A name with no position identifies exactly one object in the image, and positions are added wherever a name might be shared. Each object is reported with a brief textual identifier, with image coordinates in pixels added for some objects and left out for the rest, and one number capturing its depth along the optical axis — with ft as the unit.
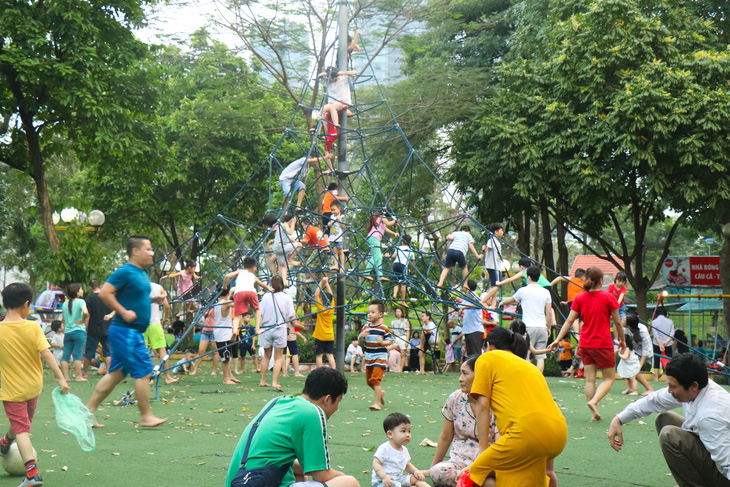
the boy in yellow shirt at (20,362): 16.42
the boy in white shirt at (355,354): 53.98
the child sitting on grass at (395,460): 15.74
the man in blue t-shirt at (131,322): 20.88
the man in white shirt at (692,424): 13.94
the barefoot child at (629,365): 34.50
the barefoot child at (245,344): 45.15
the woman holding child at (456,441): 15.34
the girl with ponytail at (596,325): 26.43
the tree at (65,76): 46.11
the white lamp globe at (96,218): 56.39
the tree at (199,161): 77.20
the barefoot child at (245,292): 37.19
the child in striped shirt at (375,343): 28.30
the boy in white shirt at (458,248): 42.75
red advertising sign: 77.41
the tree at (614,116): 49.60
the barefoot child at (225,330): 39.47
